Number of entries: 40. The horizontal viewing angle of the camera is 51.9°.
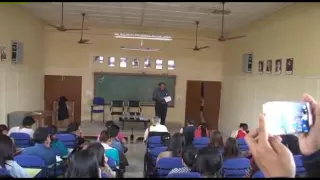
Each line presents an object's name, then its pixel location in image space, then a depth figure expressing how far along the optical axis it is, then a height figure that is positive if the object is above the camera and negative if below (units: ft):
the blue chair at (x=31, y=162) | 13.37 -3.51
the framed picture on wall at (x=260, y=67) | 30.76 +1.41
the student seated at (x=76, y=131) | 21.68 -3.80
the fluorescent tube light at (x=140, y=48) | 39.84 +3.71
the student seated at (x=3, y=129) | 18.92 -3.14
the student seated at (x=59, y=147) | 17.33 -3.74
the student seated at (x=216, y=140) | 17.30 -3.17
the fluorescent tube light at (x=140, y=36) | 30.58 +4.06
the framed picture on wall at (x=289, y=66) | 25.10 +1.29
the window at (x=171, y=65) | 43.06 +1.92
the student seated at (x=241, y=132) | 22.08 -3.43
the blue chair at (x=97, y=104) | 41.29 -3.28
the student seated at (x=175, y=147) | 15.71 -3.30
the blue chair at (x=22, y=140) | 19.71 -3.85
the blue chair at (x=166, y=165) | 14.12 -3.68
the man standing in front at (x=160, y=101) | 36.58 -2.43
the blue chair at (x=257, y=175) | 10.72 -3.09
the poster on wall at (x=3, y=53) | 26.73 +1.85
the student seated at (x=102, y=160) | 12.70 -3.24
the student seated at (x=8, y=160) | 11.73 -3.05
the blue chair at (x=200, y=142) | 20.99 -3.96
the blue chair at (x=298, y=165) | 12.03 -3.06
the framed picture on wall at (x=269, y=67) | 28.71 +1.35
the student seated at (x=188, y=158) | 12.96 -3.14
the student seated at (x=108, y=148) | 15.56 -3.39
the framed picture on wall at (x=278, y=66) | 26.94 +1.36
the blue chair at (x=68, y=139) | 20.58 -3.89
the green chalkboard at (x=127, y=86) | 42.01 -0.90
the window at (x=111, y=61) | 42.19 +2.21
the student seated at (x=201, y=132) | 23.87 -3.76
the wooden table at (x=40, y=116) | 31.22 -3.95
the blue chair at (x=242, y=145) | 20.06 -3.92
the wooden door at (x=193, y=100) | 43.57 -2.63
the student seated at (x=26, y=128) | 21.02 -3.41
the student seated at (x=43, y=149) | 14.94 -3.35
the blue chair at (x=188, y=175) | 9.97 -2.93
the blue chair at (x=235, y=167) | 14.08 -3.70
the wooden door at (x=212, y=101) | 43.65 -2.71
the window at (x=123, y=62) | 42.47 +2.07
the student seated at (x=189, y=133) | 23.51 -3.82
